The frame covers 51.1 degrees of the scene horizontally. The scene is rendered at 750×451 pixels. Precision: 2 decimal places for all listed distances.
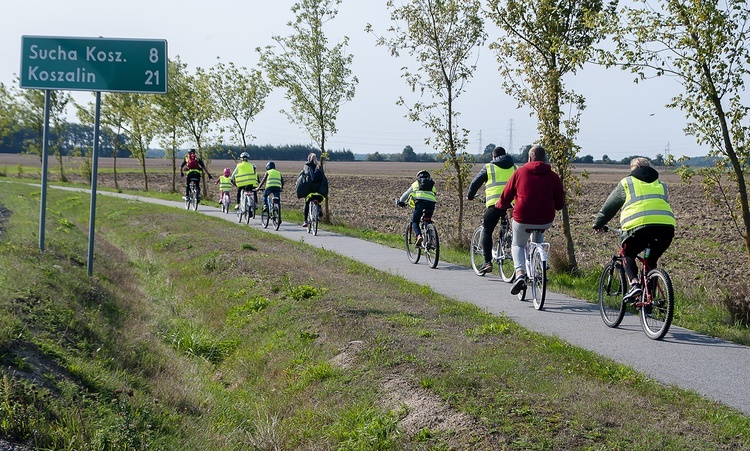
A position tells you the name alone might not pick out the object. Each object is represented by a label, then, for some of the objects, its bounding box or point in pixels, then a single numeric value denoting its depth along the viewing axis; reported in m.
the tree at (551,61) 13.62
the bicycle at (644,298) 8.13
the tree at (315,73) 25.73
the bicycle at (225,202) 28.83
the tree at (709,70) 10.02
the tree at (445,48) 18.39
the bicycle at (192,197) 29.50
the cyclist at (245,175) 23.67
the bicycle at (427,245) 14.31
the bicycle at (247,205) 24.19
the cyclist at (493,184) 12.37
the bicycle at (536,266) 10.14
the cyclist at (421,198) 14.56
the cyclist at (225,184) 28.92
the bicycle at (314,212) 20.52
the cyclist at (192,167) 27.72
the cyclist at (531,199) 10.49
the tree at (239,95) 36.28
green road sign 11.11
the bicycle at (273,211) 22.02
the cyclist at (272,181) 21.83
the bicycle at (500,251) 12.61
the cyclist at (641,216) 8.38
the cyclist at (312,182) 19.89
